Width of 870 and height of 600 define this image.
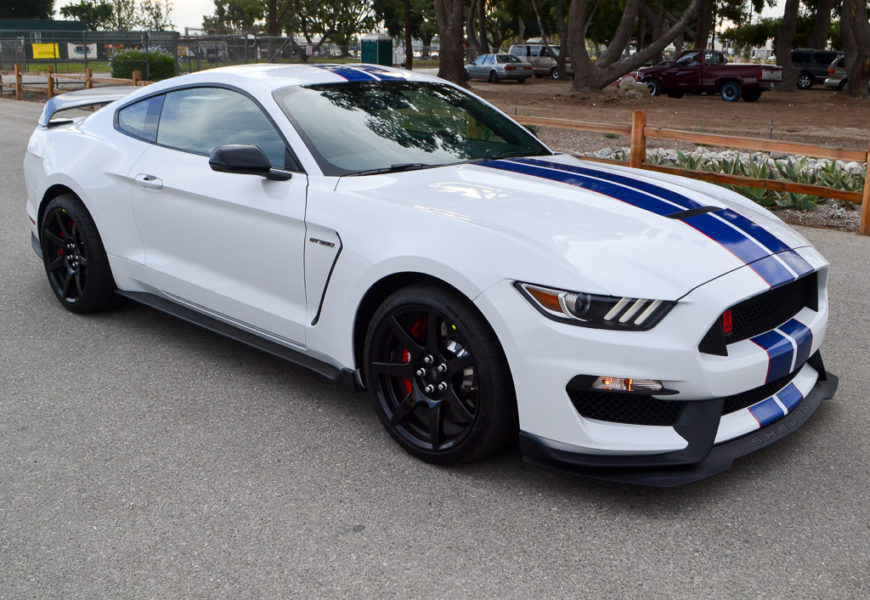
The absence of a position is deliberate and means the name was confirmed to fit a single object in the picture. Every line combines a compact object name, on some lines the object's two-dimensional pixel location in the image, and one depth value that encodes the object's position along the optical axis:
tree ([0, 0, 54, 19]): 94.31
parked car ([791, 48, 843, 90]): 36.75
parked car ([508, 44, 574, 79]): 51.81
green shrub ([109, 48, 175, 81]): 30.48
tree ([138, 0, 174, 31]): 102.31
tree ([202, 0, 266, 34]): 78.62
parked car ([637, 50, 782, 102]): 30.02
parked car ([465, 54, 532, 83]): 46.31
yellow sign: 37.00
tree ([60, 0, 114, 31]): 111.44
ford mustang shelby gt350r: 3.22
